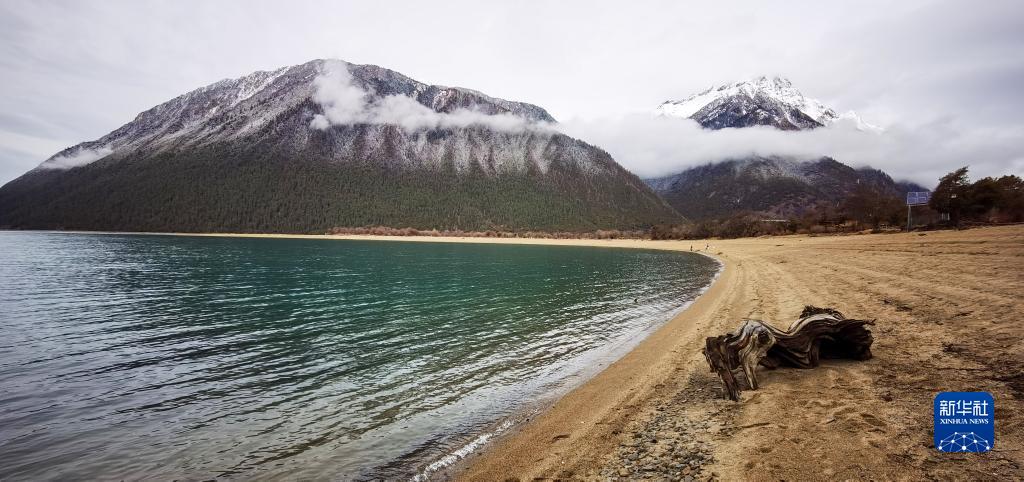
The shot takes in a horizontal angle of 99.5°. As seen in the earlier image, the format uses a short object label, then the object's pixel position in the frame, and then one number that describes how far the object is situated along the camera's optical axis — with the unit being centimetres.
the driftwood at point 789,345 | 1049
